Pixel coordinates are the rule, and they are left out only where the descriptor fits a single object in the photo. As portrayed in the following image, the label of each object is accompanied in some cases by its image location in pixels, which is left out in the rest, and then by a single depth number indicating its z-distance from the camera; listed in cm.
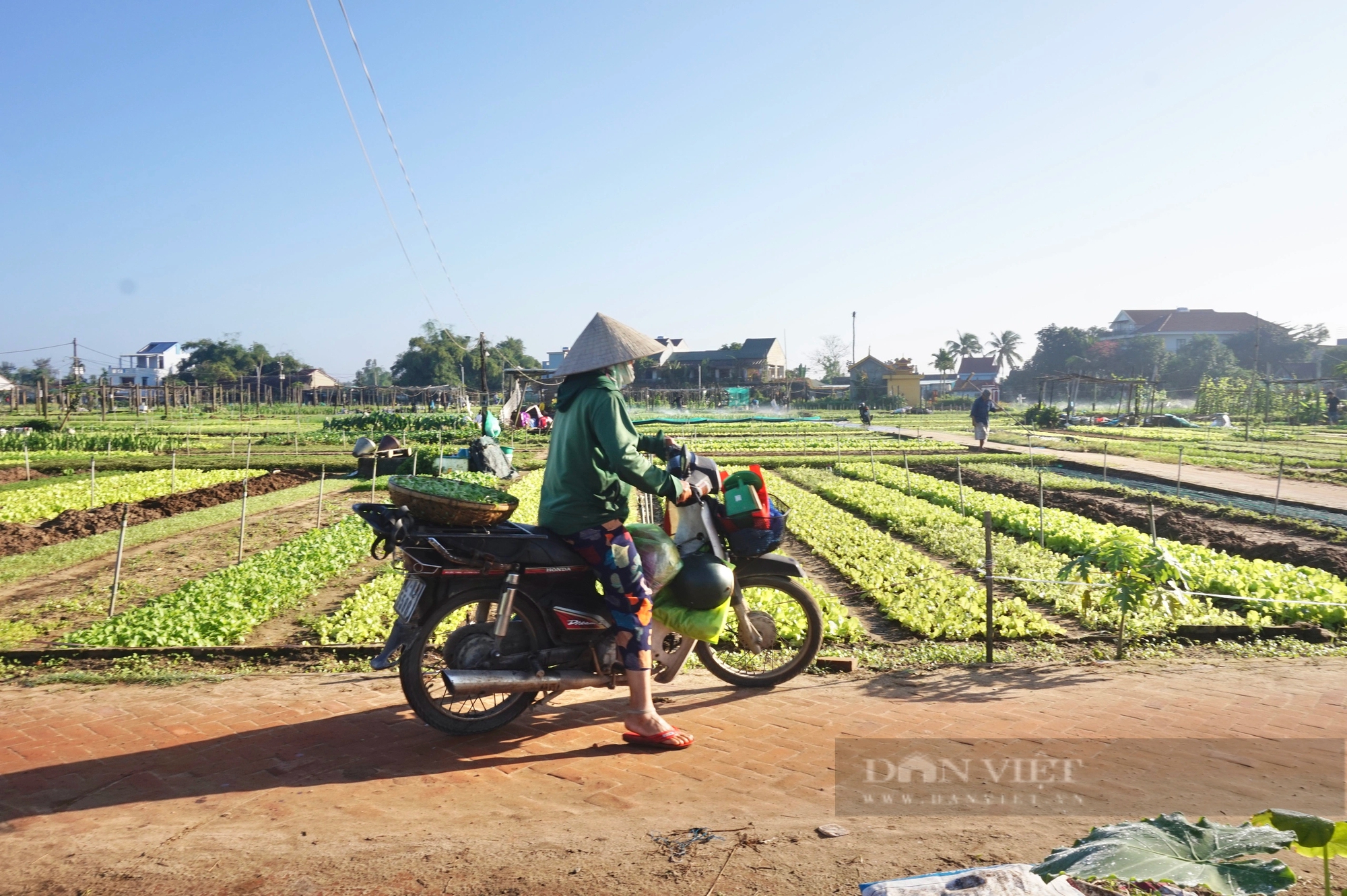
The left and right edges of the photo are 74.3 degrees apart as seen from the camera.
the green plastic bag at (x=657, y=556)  511
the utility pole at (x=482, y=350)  4118
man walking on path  2706
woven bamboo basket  455
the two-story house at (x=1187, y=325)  9856
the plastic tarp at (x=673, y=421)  4356
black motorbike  466
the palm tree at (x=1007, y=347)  10706
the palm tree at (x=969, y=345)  10925
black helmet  519
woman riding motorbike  462
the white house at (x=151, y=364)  11594
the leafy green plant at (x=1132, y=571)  659
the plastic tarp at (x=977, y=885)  244
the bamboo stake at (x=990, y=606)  626
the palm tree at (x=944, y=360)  9619
